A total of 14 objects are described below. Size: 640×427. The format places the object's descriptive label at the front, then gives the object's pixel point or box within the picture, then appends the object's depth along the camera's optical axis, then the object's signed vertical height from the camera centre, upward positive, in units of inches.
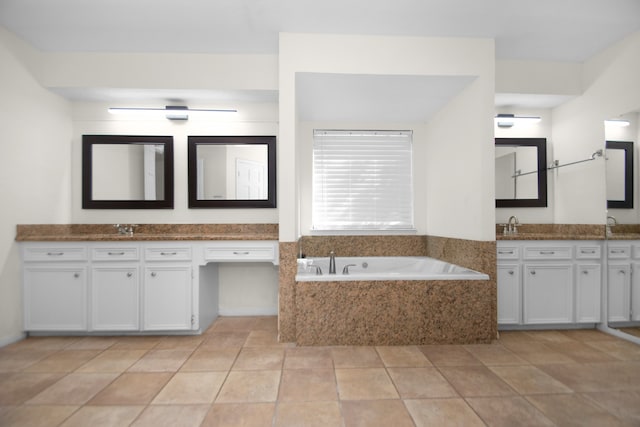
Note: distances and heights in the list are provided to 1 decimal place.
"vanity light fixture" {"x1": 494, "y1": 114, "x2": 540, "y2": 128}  142.3 +41.1
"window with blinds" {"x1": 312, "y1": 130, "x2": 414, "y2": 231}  154.3 +17.1
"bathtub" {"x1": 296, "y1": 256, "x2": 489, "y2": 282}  106.8 -20.4
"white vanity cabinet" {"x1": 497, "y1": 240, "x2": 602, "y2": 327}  122.5 -24.4
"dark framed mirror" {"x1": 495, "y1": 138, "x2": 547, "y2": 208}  145.3 +18.6
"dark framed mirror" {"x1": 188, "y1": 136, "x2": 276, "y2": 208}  140.6 +18.6
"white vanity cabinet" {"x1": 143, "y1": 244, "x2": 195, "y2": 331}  116.0 -25.9
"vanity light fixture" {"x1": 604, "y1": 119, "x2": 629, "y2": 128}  116.4 +32.7
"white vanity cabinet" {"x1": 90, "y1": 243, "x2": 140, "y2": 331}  115.1 -25.2
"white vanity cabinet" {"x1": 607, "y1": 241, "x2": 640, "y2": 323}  114.7 -23.7
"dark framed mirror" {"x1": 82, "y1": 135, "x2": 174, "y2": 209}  137.8 +18.2
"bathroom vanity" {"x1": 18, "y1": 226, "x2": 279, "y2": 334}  114.7 -23.3
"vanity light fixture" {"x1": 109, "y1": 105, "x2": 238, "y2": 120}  135.0 +42.8
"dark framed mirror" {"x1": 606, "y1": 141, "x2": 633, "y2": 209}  115.6 +14.1
